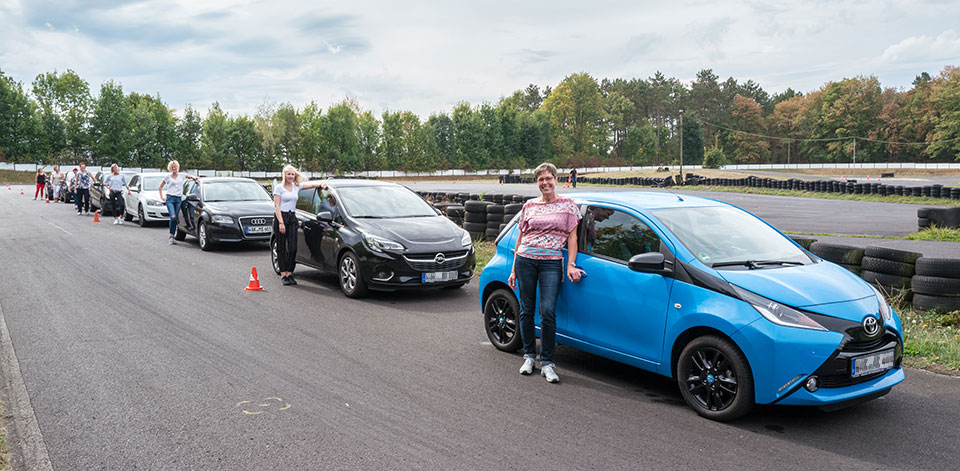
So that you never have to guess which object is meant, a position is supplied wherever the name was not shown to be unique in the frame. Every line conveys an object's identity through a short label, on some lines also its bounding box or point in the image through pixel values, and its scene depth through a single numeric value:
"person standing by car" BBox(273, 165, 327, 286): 11.02
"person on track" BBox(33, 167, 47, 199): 37.69
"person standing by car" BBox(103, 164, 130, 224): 22.53
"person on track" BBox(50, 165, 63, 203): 36.16
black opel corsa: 9.58
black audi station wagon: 15.18
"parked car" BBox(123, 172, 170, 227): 21.00
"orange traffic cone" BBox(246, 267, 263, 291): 10.53
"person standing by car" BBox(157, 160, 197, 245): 16.72
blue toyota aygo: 4.64
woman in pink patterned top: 6.00
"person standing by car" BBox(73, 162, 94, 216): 26.09
